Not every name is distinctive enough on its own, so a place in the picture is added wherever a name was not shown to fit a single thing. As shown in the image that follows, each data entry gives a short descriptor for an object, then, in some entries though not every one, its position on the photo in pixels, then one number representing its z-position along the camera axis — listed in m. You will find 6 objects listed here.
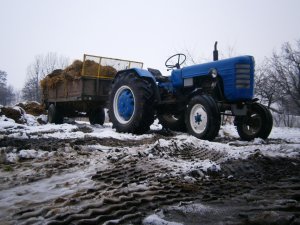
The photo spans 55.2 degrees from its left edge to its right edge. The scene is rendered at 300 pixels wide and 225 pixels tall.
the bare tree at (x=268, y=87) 26.61
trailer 9.75
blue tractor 5.64
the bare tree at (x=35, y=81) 48.84
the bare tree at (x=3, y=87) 63.28
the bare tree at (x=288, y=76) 26.03
